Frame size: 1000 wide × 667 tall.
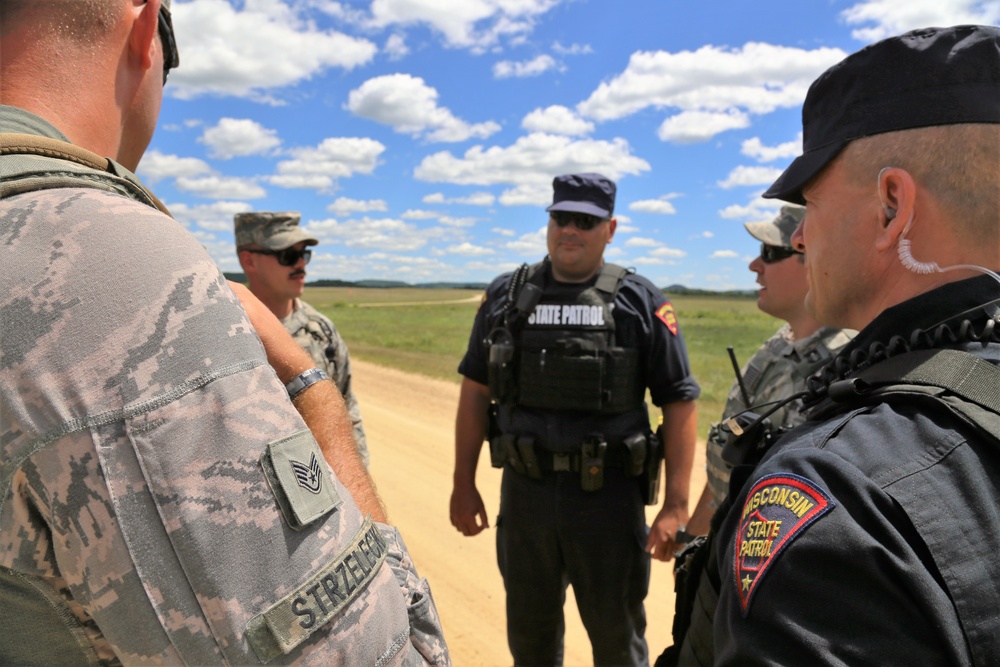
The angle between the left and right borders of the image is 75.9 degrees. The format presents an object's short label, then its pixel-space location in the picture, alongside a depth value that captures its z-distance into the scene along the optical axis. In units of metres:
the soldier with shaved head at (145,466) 0.82
